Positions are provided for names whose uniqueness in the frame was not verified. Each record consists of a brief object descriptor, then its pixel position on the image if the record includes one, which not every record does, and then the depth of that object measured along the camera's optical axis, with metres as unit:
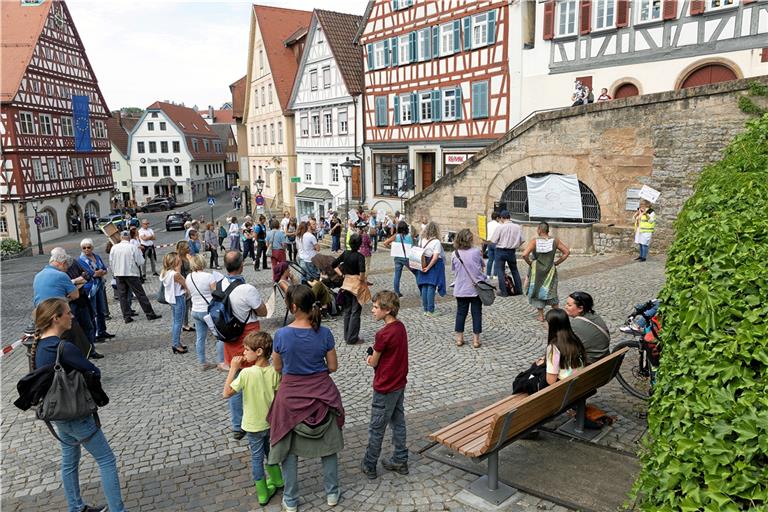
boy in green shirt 4.66
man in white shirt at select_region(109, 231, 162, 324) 10.62
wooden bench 4.36
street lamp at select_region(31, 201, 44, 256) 33.79
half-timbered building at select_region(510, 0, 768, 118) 16.30
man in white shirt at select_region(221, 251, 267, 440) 5.86
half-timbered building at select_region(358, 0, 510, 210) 23.09
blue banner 42.72
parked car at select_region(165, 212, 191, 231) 43.20
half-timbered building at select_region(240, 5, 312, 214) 40.28
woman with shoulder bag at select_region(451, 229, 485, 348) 8.42
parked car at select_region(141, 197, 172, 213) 60.06
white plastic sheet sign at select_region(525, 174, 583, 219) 17.45
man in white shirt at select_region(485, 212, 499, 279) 13.41
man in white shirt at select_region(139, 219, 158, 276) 15.81
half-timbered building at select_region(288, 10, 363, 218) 31.73
